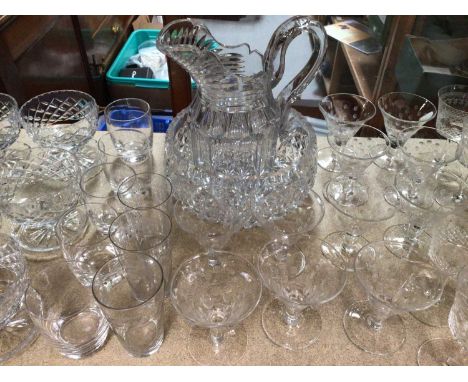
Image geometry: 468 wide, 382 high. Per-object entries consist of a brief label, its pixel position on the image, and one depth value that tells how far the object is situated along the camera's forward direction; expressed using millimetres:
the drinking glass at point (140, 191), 612
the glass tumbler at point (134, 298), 460
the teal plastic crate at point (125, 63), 1390
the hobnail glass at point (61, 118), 737
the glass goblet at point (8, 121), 717
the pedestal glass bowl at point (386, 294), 502
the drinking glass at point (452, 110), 738
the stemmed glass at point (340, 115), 722
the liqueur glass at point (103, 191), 613
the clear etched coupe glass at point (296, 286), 509
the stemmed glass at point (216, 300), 494
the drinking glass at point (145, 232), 538
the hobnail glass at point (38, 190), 620
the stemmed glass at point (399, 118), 733
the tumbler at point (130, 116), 752
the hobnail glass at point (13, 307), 494
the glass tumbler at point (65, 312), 492
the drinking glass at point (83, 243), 553
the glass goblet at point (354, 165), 635
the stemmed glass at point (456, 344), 493
